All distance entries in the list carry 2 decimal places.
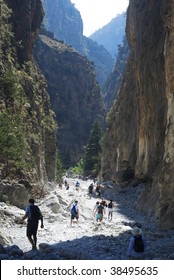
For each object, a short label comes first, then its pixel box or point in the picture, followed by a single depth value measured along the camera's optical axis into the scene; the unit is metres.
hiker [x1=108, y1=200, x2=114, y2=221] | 25.31
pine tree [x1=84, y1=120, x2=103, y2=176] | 87.75
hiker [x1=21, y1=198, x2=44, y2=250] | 11.72
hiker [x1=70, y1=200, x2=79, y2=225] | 20.77
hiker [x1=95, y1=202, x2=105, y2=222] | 22.83
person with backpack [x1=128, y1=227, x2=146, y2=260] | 9.13
